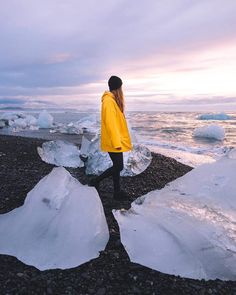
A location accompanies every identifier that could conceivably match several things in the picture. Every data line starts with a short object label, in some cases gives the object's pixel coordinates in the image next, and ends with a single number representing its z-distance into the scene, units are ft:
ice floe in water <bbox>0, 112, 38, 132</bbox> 70.61
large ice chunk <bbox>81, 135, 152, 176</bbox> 21.09
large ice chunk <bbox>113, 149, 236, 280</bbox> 10.02
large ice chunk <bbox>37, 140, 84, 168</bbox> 23.46
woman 15.37
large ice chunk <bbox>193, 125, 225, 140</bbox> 60.18
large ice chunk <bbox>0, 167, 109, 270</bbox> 10.67
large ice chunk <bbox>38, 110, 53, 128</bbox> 72.49
